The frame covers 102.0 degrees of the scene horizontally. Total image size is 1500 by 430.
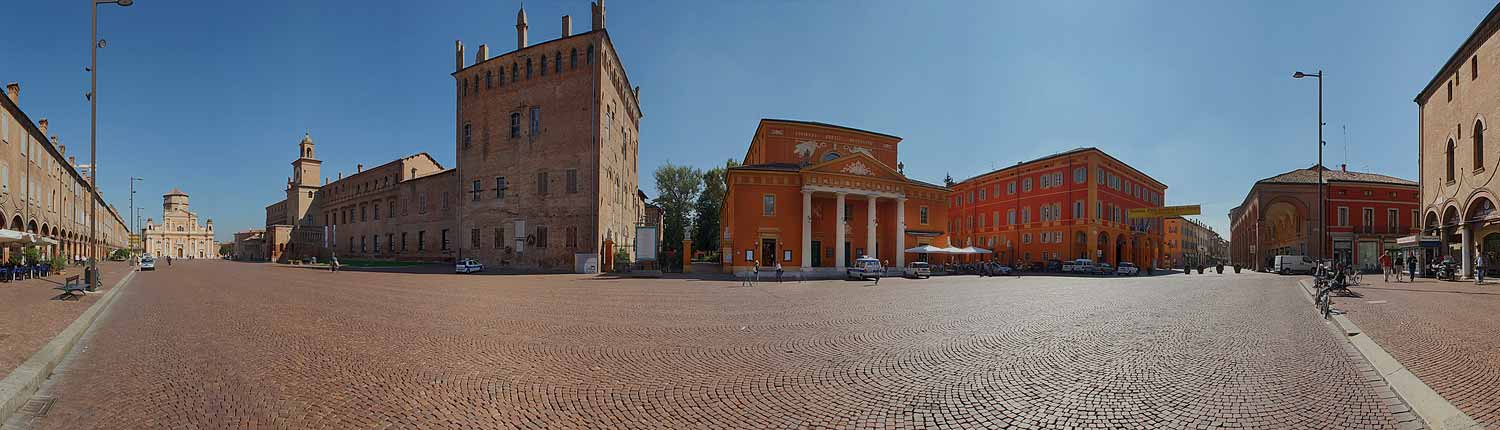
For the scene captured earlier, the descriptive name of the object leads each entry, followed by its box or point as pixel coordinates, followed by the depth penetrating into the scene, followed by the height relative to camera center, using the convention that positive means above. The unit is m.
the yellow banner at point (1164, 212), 41.26 +1.44
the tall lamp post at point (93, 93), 18.70 +4.15
